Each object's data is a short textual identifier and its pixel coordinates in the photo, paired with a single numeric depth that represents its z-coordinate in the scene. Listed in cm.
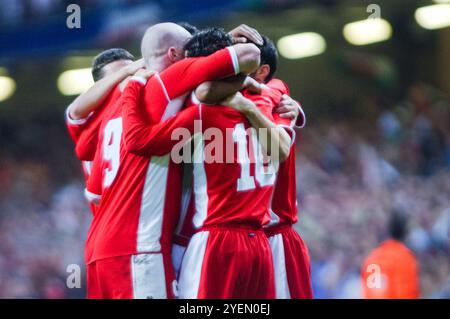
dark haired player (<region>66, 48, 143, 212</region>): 866
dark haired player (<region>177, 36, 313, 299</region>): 845
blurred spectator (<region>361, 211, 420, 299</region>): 1145
